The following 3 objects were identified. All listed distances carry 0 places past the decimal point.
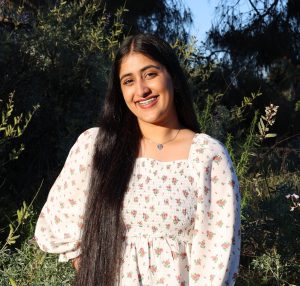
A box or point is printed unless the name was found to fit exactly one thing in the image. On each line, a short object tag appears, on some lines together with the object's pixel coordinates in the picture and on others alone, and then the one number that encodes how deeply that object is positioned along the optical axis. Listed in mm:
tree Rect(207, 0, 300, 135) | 9711
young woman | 2240
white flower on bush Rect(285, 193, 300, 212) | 3542
